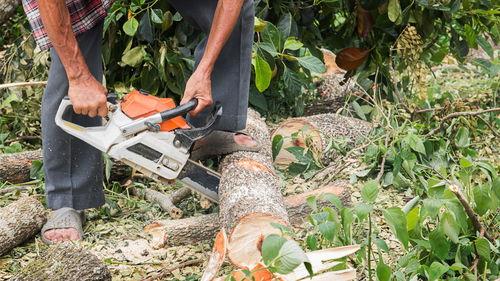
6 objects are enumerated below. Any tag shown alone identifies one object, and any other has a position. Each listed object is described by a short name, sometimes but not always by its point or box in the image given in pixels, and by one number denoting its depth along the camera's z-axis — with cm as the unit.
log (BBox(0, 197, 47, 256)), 442
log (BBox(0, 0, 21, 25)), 616
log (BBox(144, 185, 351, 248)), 460
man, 412
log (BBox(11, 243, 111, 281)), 355
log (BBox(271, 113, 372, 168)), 604
